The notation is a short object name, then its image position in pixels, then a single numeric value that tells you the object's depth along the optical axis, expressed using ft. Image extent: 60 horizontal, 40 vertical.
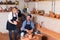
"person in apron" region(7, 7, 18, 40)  6.17
